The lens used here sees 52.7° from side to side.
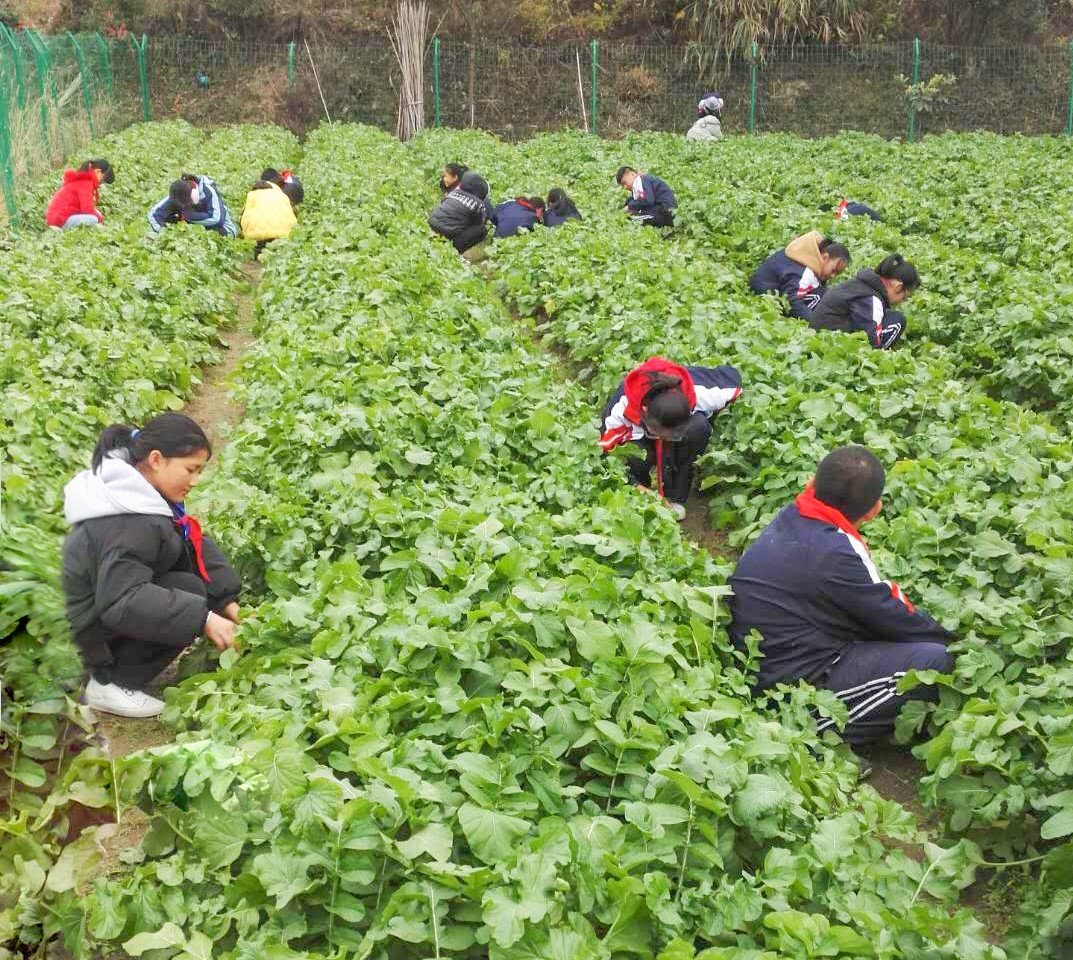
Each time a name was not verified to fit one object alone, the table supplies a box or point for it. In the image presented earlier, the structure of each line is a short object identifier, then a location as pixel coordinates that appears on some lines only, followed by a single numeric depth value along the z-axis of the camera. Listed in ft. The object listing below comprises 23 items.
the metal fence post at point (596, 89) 86.02
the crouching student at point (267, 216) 37.32
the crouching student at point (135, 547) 12.40
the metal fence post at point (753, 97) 87.51
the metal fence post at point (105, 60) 80.24
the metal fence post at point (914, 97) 86.22
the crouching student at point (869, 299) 24.76
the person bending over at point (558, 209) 38.22
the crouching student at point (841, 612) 13.16
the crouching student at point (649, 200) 41.16
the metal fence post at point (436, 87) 89.35
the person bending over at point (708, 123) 71.10
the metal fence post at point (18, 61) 50.24
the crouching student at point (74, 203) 37.11
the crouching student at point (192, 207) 35.42
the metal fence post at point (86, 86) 68.95
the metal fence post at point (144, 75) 91.71
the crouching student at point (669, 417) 18.75
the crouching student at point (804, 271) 28.17
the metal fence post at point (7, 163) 44.60
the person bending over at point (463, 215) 38.81
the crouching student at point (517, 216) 37.91
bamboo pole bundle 88.17
